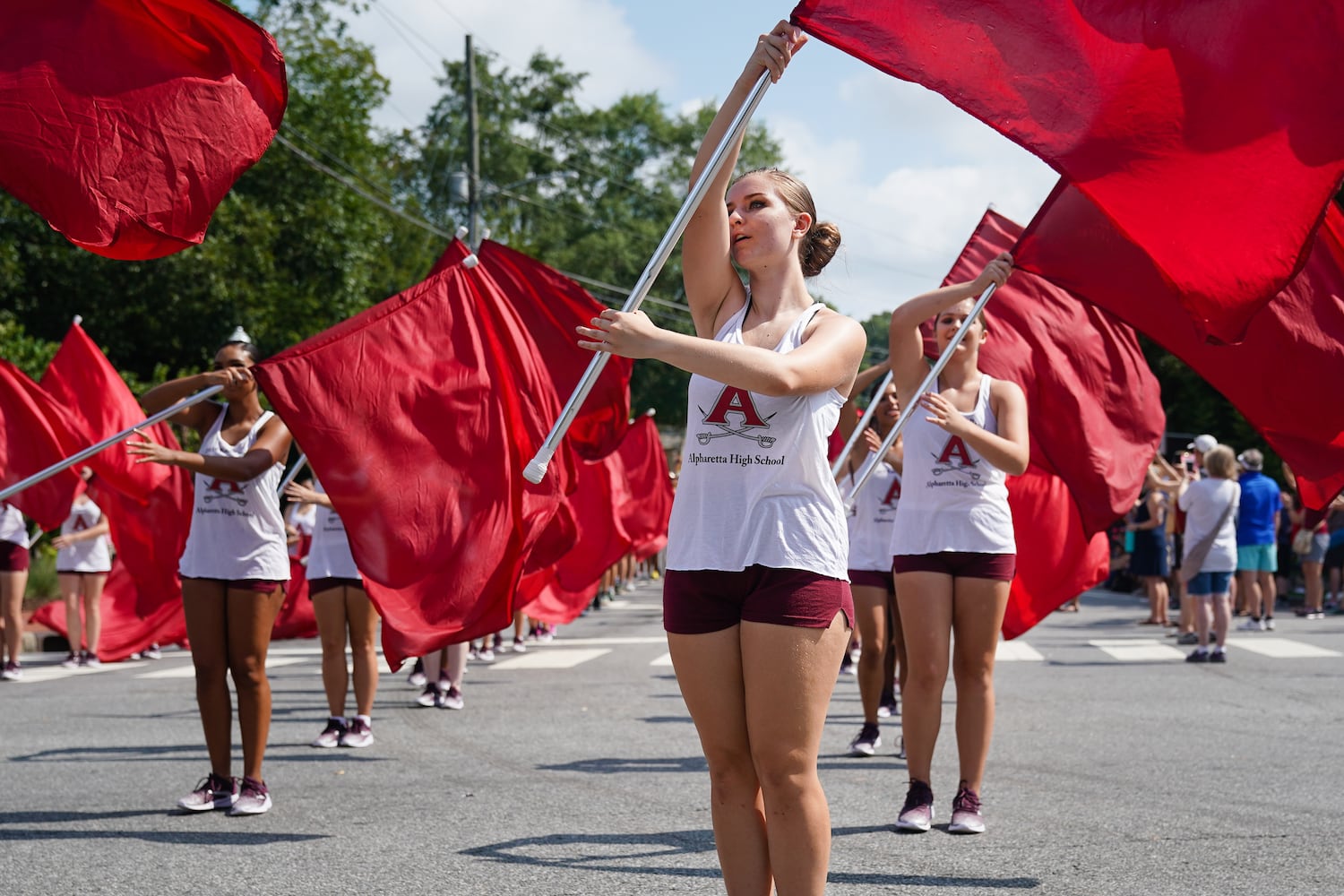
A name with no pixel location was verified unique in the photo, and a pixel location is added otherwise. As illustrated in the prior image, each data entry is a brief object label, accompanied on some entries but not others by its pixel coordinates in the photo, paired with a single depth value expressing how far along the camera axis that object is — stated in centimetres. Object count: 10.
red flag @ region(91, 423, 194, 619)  1255
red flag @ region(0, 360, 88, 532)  1166
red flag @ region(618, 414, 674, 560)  2081
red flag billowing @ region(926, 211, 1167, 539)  837
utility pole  3362
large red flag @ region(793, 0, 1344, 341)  474
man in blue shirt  1756
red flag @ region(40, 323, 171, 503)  1202
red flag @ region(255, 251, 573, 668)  726
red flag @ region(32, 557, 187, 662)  1412
